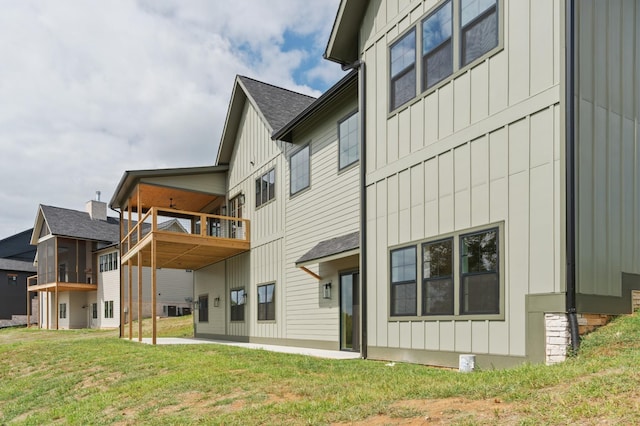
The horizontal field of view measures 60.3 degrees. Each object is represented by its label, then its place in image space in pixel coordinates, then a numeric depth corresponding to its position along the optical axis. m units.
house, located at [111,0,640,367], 7.42
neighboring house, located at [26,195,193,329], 35.94
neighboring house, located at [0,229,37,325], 44.06
